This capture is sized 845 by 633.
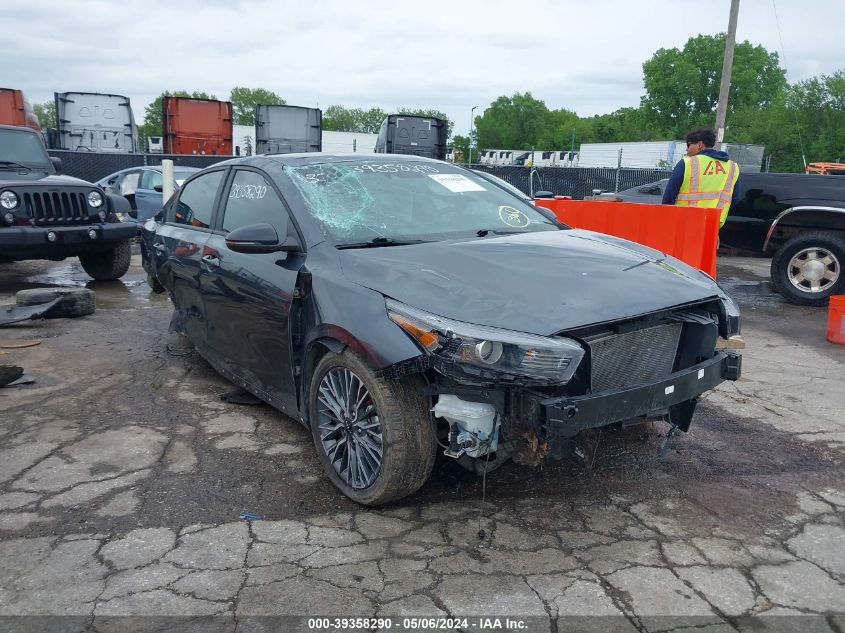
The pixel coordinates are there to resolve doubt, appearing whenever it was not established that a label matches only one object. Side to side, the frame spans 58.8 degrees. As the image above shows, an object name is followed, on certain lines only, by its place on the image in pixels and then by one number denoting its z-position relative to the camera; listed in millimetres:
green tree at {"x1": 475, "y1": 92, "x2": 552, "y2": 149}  120000
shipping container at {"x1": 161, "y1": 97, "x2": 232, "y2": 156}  22594
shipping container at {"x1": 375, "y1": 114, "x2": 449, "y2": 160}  21078
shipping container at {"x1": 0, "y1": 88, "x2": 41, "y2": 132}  19484
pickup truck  8641
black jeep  8312
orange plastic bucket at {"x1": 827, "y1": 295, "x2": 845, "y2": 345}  6742
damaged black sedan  2988
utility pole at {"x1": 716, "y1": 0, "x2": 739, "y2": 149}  20172
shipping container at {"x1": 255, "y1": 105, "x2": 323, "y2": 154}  21891
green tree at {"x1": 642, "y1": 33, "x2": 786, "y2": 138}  74312
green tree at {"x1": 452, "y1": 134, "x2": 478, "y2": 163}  105650
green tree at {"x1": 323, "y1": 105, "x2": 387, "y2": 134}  120688
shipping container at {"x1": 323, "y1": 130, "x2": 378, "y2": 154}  36812
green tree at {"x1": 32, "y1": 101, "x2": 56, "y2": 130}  113000
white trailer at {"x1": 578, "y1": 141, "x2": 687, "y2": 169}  38125
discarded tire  7508
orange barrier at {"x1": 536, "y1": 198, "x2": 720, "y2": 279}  7062
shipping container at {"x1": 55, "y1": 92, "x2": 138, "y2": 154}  21844
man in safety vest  7609
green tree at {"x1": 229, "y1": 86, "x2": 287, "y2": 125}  118000
